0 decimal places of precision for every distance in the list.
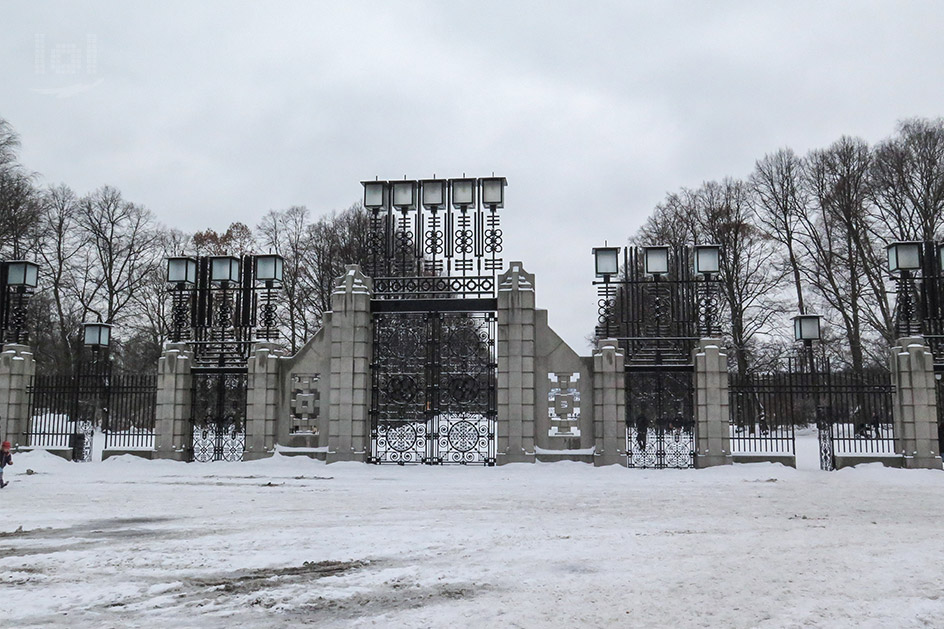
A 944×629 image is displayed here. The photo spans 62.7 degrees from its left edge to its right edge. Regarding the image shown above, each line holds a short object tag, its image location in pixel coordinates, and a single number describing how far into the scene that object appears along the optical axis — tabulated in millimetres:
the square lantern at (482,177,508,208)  20500
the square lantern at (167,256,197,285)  21453
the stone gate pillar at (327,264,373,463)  19266
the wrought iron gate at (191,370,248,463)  20516
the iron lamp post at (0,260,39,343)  22141
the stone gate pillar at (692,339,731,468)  18562
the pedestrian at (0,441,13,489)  14883
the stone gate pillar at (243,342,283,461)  19766
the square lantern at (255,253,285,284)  21188
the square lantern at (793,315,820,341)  19672
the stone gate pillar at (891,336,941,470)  18359
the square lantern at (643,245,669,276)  19672
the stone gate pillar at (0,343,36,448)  21375
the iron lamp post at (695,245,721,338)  19391
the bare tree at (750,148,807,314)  37156
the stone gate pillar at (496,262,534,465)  18844
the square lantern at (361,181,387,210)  20875
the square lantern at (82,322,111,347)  21516
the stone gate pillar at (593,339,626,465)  18750
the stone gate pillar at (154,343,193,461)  20469
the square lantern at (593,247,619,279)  19672
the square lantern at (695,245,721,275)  19500
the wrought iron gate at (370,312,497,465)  19328
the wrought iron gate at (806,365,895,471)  18734
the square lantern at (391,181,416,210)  20844
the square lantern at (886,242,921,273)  19531
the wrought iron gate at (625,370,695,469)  18938
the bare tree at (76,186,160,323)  42719
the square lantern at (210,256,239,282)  21594
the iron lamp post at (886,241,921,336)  19547
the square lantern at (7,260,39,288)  22109
